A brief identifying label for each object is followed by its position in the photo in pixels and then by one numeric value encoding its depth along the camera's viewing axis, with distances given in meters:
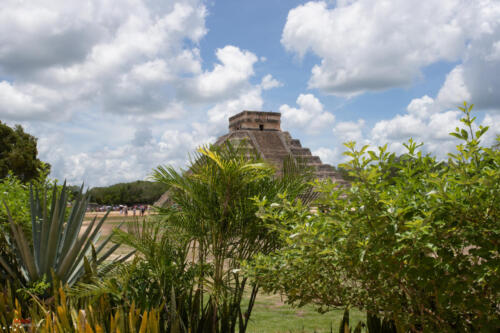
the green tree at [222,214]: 2.82
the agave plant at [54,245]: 3.41
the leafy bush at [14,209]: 3.95
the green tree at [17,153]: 20.88
